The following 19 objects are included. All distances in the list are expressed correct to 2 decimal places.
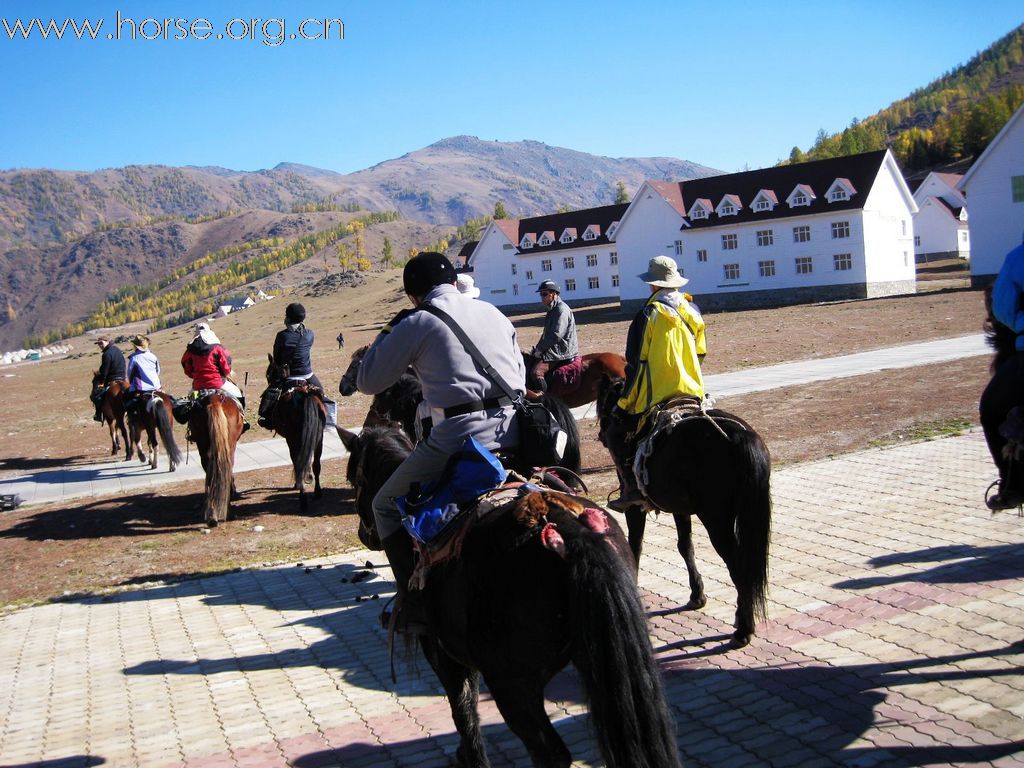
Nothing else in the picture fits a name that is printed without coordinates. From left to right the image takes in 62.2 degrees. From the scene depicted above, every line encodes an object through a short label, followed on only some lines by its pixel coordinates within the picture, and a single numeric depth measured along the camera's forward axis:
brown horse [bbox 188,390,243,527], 11.32
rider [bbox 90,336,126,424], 18.36
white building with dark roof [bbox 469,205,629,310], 70.81
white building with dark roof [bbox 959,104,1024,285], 45.47
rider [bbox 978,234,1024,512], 5.07
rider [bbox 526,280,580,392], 12.29
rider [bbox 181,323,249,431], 12.48
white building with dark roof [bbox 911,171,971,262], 82.25
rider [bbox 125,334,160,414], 16.17
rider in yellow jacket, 6.62
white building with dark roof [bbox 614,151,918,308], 52.41
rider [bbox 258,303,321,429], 12.39
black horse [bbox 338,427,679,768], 3.36
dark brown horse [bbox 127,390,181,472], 15.47
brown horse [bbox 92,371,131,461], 17.89
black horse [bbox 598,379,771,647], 5.70
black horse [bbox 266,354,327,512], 11.77
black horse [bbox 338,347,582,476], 9.20
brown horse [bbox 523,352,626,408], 13.29
